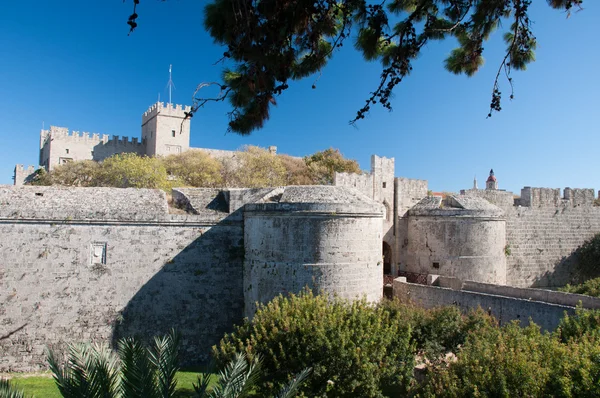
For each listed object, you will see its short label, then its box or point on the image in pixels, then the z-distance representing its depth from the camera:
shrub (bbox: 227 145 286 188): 29.02
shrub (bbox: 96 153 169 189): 26.02
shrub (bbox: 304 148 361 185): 29.67
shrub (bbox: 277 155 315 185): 29.76
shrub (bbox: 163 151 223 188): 29.22
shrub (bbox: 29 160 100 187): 30.18
